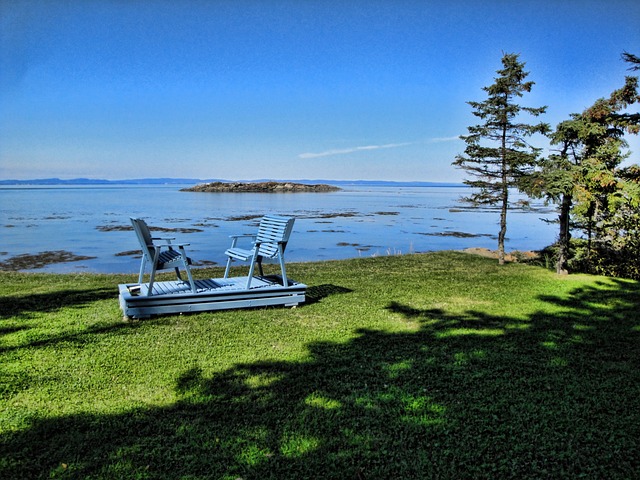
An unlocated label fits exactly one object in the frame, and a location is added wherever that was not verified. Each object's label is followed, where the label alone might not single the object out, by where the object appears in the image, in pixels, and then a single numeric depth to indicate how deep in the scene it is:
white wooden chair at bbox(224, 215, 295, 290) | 8.00
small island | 117.20
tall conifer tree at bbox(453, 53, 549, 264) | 13.95
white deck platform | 7.15
